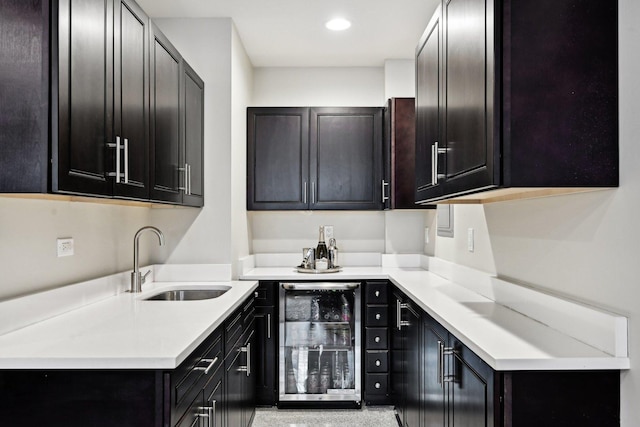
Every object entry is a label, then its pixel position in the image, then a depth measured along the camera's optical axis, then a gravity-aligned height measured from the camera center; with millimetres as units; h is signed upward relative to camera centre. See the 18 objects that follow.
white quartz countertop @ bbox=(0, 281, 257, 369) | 1435 -424
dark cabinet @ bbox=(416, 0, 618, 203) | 1392 +362
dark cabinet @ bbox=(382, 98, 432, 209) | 3635 +479
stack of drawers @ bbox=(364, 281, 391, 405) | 3424 -907
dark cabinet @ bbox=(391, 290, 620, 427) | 1354 -541
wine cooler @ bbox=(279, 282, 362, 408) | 3396 -917
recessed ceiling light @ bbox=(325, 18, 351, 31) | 3175 +1317
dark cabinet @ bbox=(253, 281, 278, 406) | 3346 -887
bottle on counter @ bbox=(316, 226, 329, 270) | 3662 -296
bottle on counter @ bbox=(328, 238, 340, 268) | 3820 -313
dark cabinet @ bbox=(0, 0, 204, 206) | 1415 +409
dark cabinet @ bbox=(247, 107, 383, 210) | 3822 +479
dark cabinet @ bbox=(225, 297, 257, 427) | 2322 -876
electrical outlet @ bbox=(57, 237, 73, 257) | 2127 -131
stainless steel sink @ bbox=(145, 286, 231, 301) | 2953 -475
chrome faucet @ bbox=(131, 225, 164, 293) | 2713 -308
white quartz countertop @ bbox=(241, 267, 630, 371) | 1345 -402
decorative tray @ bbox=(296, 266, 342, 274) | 3573 -402
